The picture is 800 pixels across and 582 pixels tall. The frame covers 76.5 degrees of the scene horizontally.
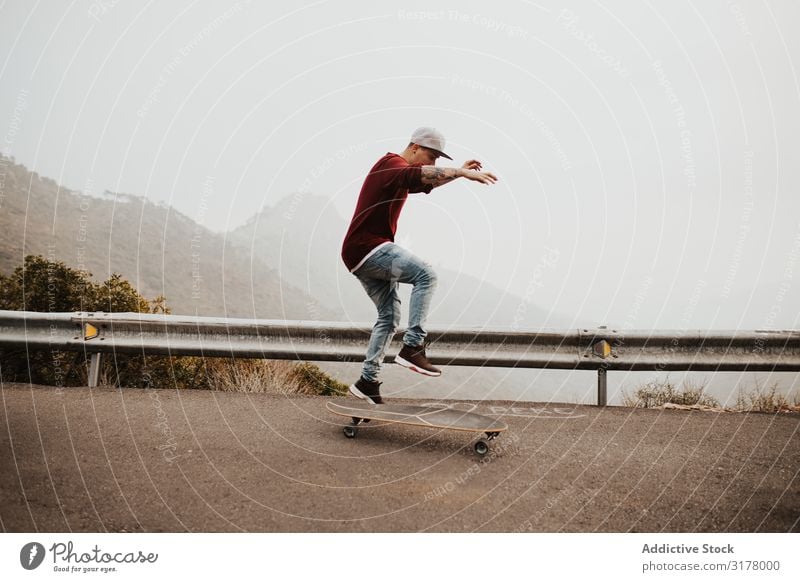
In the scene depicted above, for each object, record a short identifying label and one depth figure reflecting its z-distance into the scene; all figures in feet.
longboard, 12.05
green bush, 19.12
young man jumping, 13.39
